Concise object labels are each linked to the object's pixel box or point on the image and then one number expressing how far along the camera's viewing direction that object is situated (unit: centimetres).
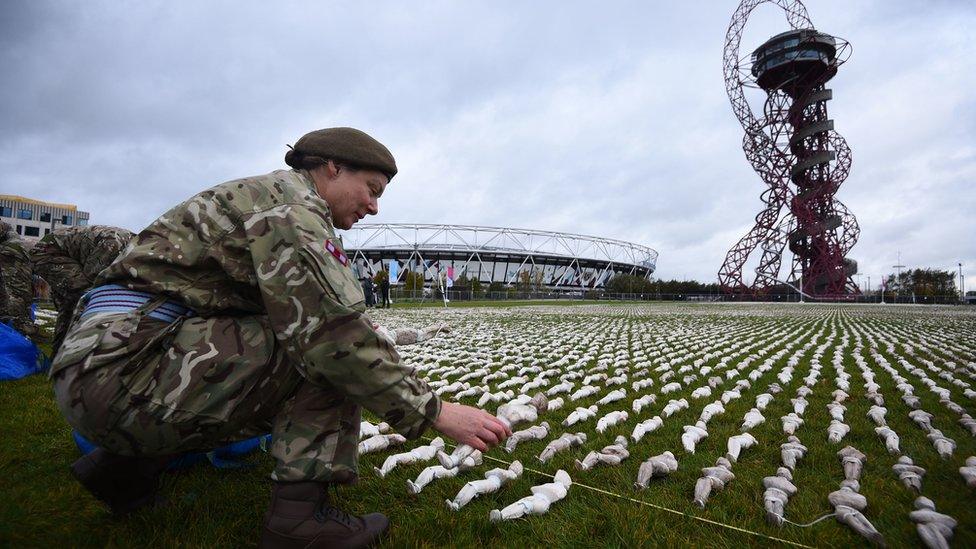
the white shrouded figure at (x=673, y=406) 392
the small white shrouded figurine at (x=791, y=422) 339
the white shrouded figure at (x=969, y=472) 243
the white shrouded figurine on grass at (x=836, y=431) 320
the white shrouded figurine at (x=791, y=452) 278
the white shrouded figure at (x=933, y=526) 188
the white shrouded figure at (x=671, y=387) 476
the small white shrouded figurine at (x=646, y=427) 330
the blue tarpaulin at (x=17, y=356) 514
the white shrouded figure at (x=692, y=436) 307
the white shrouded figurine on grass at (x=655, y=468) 253
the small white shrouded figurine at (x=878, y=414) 361
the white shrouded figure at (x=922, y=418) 352
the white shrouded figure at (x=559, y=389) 477
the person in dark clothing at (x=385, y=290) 2845
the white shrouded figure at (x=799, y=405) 394
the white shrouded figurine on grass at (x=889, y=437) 301
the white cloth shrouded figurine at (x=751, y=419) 351
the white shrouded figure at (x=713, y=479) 234
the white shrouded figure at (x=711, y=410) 371
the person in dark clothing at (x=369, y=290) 2832
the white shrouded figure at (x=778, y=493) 215
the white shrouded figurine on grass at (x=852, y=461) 261
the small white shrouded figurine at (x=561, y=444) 293
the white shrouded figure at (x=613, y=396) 432
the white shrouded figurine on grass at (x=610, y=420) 349
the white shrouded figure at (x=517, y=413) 332
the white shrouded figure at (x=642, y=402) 400
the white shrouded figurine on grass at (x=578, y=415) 368
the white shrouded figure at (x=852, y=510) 199
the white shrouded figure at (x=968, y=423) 342
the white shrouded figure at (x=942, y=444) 290
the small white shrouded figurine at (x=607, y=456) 276
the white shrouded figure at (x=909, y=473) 246
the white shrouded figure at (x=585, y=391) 453
